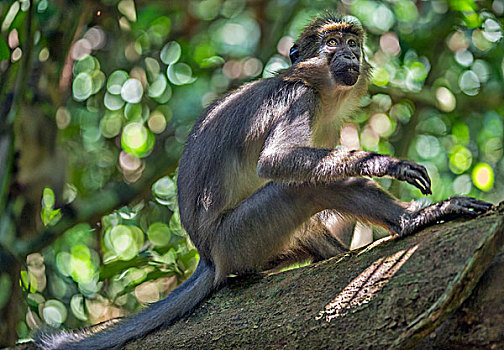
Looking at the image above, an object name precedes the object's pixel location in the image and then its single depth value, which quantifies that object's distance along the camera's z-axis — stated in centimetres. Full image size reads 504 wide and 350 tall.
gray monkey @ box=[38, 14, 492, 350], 933
